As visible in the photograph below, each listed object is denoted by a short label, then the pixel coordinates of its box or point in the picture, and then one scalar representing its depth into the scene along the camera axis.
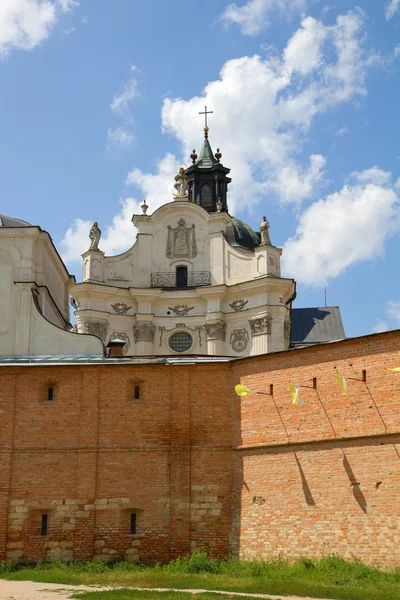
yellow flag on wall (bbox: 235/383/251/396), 22.86
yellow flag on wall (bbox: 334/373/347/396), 21.17
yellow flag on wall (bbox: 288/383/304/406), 21.86
